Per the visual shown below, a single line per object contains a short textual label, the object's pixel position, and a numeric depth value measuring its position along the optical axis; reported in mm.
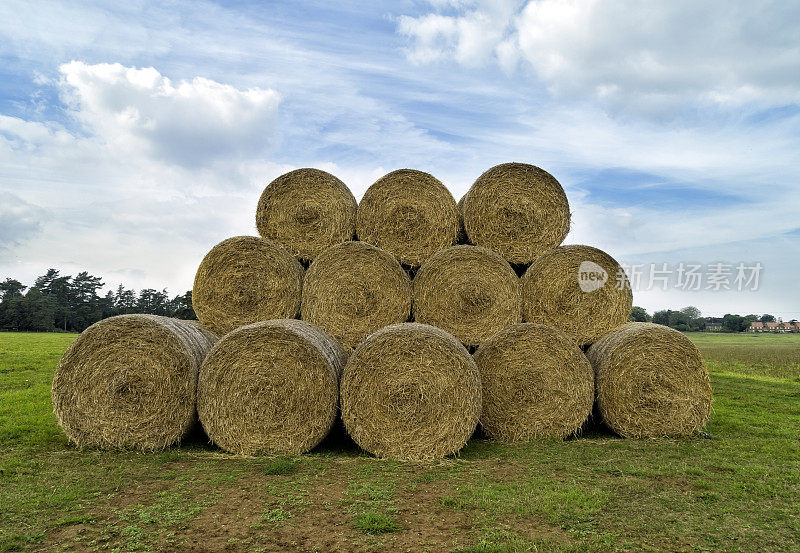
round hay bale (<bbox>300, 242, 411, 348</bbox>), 7555
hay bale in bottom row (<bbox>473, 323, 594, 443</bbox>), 6898
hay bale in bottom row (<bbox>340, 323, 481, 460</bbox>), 6129
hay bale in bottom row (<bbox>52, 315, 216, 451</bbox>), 6391
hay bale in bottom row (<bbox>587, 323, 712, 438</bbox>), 7117
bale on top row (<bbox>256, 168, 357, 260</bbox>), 8281
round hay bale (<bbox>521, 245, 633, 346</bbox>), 7789
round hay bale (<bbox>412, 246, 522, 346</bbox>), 7582
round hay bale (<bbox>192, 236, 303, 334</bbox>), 7777
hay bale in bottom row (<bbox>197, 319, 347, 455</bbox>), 6176
